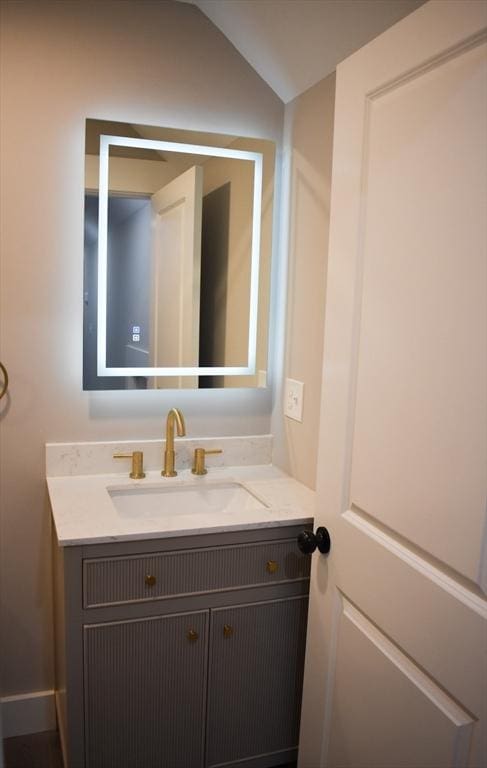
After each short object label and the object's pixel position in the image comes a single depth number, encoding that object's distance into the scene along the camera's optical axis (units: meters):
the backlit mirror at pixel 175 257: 1.97
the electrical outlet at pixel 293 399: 2.06
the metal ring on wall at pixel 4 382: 1.94
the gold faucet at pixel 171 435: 1.97
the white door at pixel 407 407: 1.06
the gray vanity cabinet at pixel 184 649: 1.64
